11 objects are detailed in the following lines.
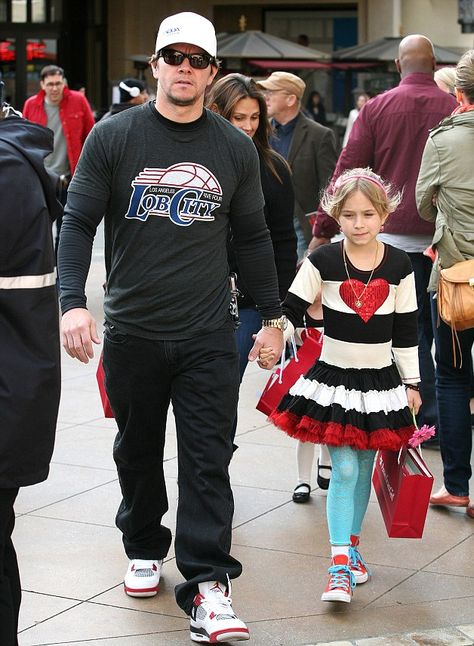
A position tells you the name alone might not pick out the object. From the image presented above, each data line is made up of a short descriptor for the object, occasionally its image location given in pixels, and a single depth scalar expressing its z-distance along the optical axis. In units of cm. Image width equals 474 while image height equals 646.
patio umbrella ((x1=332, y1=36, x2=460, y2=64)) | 3658
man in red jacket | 1696
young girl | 654
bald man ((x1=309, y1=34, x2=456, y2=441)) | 930
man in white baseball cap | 587
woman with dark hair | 753
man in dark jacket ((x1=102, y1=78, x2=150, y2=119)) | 1475
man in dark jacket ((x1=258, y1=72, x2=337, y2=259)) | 1162
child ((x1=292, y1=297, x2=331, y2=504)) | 804
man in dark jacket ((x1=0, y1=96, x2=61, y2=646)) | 451
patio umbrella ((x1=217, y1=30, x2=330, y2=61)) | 3564
